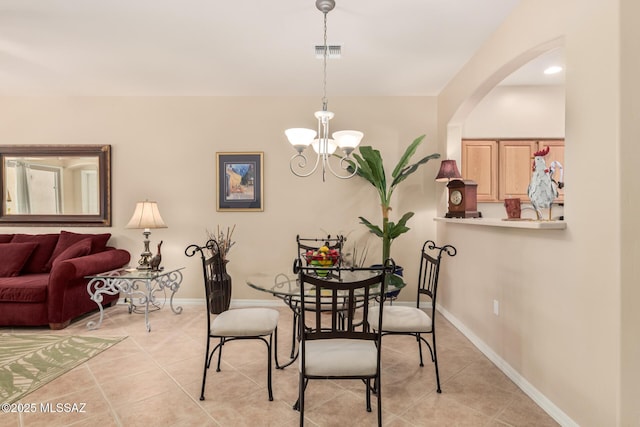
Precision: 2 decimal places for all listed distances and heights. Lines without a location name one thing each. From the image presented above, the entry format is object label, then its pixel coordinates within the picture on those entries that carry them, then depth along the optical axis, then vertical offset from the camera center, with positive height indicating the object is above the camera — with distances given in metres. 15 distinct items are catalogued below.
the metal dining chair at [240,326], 2.30 -0.77
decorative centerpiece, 2.46 -0.35
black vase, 3.90 -0.97
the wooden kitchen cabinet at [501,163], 4.34 +0.56
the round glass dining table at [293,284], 2.29 -0.52
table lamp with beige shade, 3.99 -0.13
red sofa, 3.50 -0.68
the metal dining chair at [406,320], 2.41 -0.77
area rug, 2.44 -1.20
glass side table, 3.68 -0.82
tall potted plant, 3.95 +0.36
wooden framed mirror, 4.53 +0.26
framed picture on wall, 4.49 +0.35
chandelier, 2.49 +0.52
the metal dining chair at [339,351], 1.81 -0.76
